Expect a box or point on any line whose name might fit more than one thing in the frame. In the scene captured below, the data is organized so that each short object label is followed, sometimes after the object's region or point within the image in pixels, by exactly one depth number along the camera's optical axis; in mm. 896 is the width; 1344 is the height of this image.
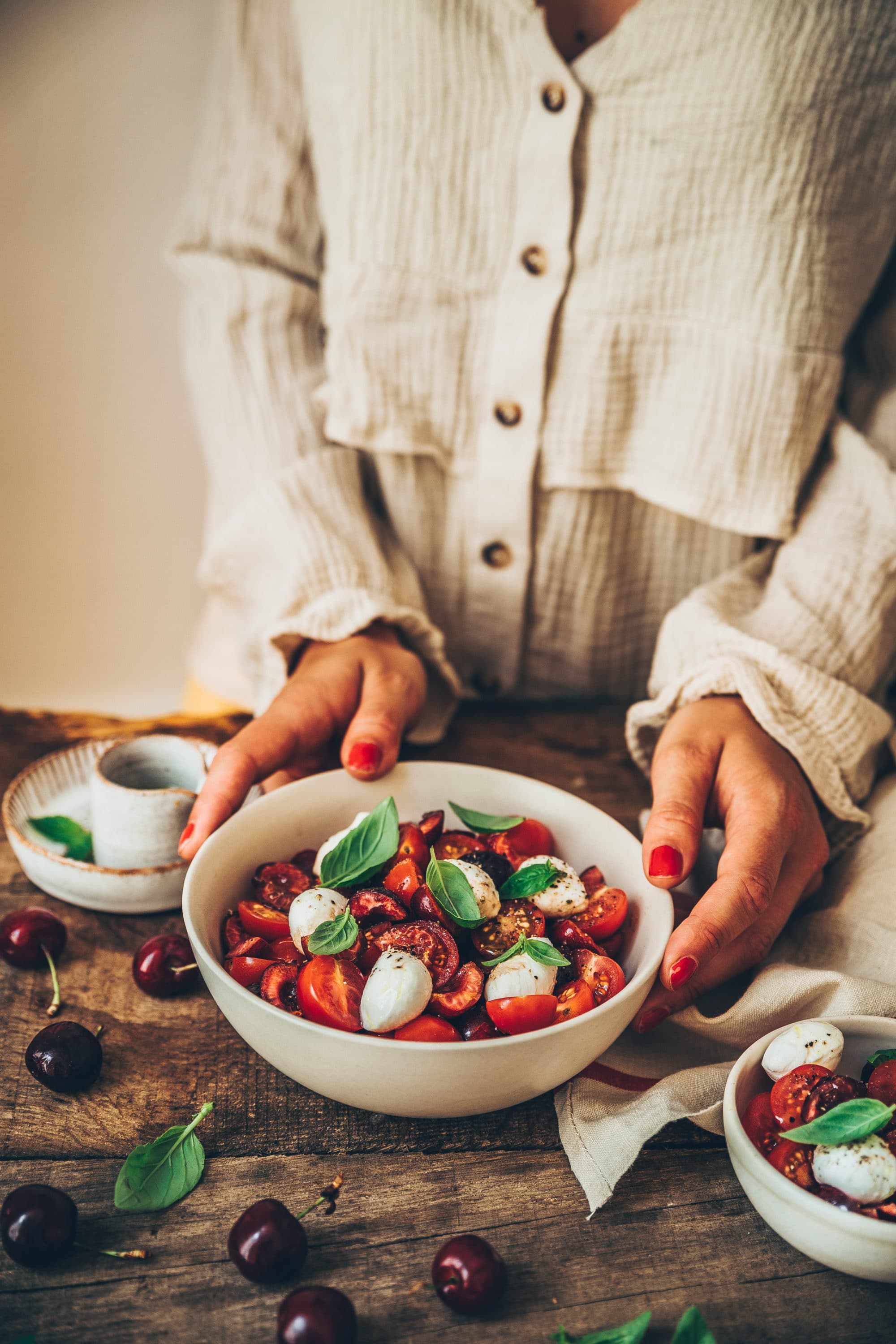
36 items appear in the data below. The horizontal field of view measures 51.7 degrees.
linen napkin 633
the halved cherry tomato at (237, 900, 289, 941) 697
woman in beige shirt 940
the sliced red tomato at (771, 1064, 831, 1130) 580
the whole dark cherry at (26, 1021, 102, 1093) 662
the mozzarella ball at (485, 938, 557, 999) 621
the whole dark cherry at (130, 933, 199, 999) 748
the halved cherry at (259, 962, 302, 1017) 628
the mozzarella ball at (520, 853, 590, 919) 719
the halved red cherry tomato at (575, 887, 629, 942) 717
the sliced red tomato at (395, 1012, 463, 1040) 604
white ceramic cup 809
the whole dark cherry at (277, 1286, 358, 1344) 496
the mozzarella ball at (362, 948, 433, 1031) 594
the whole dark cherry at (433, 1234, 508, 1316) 525
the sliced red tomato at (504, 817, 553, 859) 799
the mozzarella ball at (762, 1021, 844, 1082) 605
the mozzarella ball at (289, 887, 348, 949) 669
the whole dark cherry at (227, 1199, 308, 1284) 533
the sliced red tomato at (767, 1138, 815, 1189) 560
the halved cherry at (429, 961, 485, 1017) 635
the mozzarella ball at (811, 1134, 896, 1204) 529
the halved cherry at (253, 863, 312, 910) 729
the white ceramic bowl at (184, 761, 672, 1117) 572
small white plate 810
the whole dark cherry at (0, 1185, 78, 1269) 541
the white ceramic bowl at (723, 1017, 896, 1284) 521
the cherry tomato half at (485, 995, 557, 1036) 613
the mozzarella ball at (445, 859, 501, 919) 688
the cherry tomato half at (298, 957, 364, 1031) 602
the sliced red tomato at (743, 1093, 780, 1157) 586
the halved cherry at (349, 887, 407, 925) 695
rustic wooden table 532
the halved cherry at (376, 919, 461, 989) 655
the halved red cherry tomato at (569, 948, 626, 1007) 653
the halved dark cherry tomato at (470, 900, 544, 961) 691
